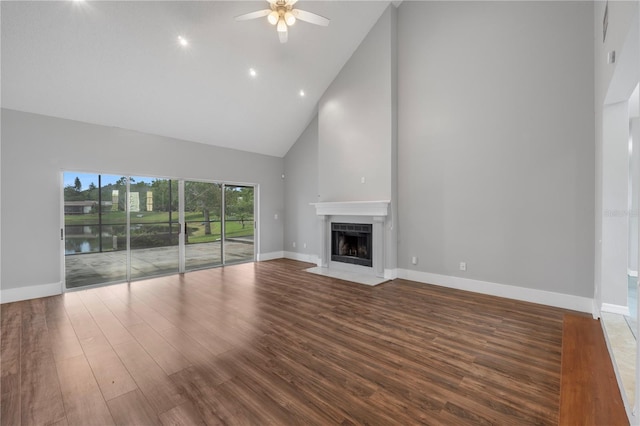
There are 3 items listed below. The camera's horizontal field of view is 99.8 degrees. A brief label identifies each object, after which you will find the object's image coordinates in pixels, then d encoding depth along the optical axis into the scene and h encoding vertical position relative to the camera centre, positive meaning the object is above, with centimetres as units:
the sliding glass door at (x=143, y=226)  491 -29
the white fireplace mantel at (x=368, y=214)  523 -6
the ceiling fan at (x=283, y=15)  353 +267
